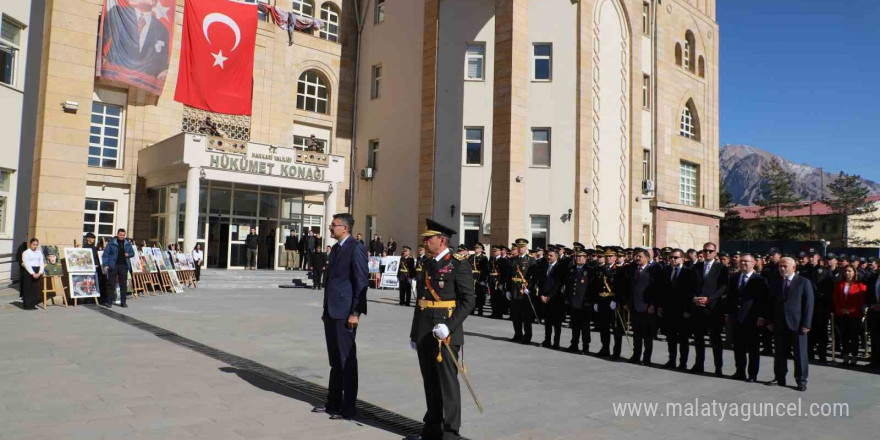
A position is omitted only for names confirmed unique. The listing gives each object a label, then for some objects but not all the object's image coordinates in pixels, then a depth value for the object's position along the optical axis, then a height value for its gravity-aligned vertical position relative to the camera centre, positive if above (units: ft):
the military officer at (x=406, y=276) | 62.34 -2.91
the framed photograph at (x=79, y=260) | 51.16 -1.95
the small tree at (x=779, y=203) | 193.16 +19.70
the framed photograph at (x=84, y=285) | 50.78 -4.03
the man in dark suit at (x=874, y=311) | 34.99 -2.81
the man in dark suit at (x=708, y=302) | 30.81 -2.29
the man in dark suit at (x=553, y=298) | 37.83 -2.86
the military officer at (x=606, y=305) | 35.17 -2.96
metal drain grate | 19.38 -5.57
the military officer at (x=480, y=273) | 57.88 -2.22
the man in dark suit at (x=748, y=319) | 29.43 -2.96
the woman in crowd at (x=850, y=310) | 36.35 -2.87
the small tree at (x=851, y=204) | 211.41 +20.00
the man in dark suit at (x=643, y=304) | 32.86 -2.65
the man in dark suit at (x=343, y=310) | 20.24 -2.20
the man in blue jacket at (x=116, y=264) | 50.26 -2.15
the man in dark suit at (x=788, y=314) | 28.25 -2.52
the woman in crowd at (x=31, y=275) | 46.01 -2.97
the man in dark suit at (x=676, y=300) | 32.20 -2.34
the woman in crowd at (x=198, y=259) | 73.92 -2.22
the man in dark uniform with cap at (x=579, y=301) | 35.99 -2.87
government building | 83.15 +16.13
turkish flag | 86.89 +26.62
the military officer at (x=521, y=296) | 39.60 -2.96
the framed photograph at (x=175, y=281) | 65.72 -4.40
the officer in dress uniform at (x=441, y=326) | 17.84 -2.31
